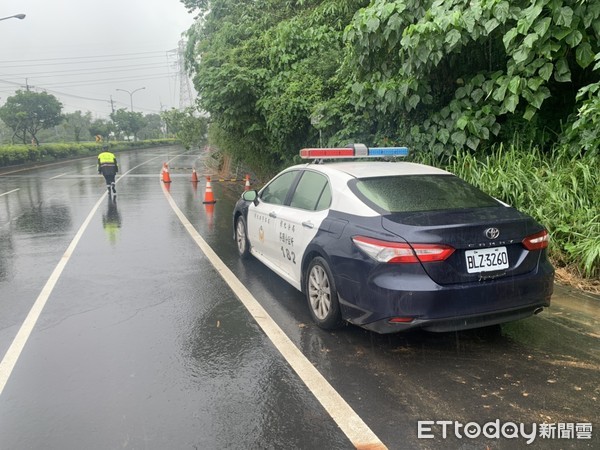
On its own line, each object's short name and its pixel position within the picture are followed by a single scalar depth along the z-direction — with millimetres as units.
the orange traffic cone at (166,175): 19781
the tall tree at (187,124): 28141
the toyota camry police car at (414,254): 3611
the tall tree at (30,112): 44156
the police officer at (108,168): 15691
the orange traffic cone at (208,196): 13414
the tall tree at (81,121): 74775
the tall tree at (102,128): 68069
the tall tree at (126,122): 75562
